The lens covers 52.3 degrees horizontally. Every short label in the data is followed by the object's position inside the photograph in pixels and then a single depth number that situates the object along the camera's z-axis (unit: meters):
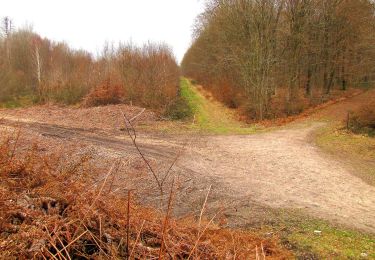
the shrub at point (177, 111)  22.29
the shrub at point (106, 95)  25.36
